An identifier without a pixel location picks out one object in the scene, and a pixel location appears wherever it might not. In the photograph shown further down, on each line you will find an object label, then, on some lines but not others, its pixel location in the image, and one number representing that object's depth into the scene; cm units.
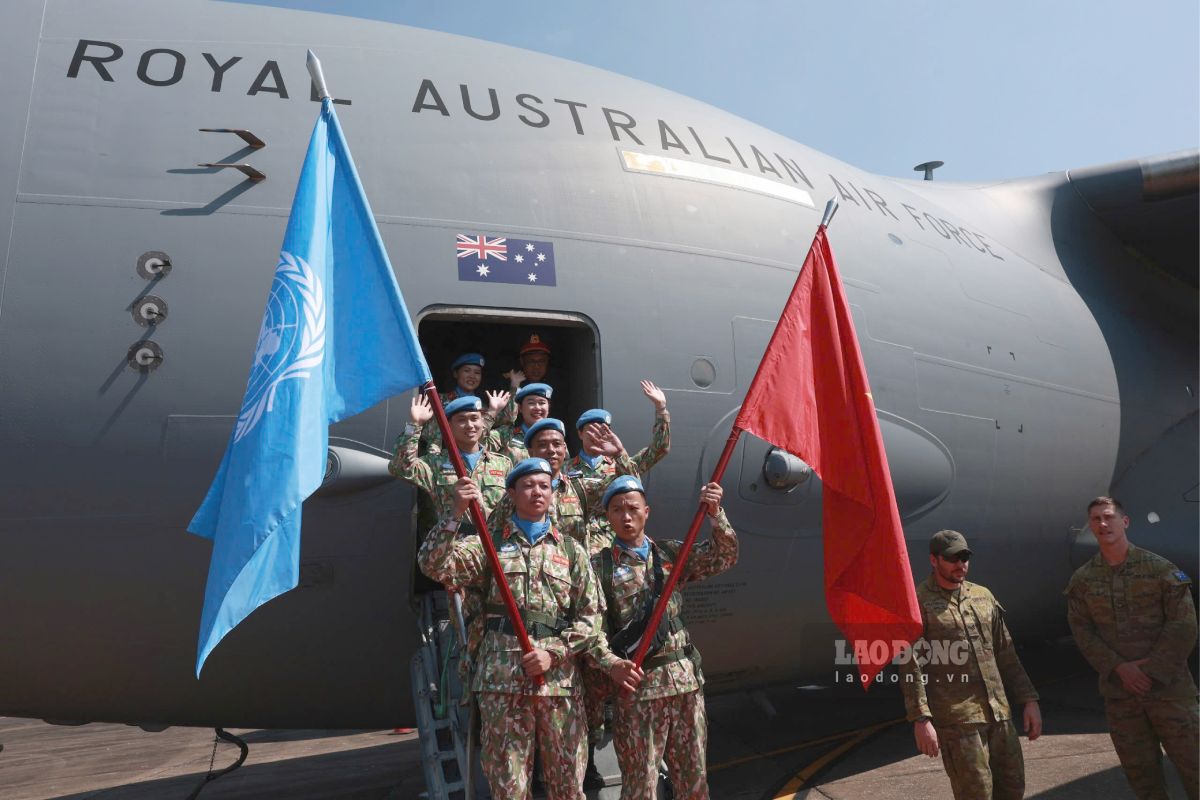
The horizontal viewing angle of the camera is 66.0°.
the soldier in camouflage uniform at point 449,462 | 448
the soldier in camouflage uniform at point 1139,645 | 502
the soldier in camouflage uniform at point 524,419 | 545
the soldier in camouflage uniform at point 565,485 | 493
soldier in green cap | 478
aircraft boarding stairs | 459
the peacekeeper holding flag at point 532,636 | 399
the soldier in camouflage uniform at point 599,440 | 523
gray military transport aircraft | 467
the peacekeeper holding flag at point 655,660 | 425
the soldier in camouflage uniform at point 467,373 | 583
